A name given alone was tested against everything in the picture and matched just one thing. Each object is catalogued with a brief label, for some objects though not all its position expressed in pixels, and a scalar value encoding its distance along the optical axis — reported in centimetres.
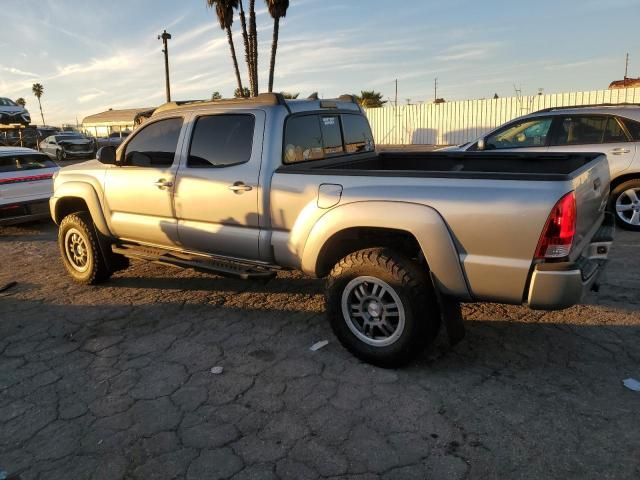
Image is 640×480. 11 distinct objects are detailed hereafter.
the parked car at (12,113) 2486
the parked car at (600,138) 656
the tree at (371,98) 3707
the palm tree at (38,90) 11394
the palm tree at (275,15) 2178
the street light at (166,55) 2819
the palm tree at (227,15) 2308
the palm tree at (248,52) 2198
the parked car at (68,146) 2509
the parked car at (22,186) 765
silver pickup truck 278
